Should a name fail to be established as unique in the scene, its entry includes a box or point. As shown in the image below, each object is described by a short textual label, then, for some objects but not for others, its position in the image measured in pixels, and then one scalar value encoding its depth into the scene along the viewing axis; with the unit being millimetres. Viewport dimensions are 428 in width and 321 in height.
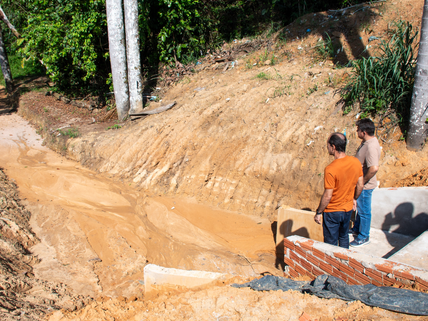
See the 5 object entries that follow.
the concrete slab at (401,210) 4211
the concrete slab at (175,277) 3598
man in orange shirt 3309
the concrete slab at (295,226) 4617
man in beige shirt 3793
